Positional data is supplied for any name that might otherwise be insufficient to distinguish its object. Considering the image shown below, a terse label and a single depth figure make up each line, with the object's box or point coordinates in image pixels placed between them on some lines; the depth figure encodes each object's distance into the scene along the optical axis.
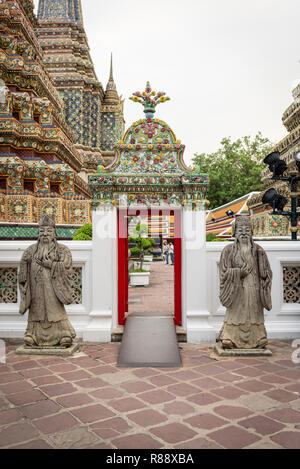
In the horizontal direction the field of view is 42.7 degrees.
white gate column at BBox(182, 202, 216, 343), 6.71
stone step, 6.71
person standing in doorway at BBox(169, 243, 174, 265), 24.70
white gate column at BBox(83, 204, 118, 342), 6.76
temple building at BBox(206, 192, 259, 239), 22.58
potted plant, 13.73
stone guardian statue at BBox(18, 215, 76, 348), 5.96
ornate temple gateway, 6.82
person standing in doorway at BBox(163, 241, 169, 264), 26.19
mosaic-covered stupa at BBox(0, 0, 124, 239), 10.98
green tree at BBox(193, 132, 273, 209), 33.94
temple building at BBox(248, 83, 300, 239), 12.19
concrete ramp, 5.47
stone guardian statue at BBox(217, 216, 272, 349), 5.80
